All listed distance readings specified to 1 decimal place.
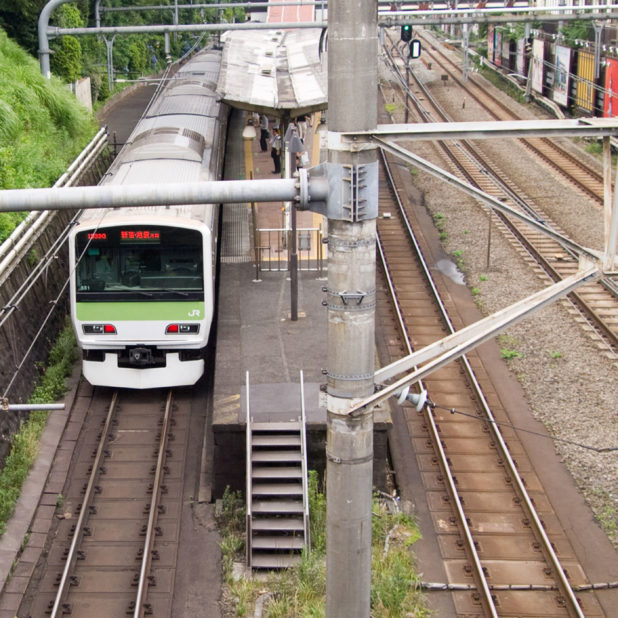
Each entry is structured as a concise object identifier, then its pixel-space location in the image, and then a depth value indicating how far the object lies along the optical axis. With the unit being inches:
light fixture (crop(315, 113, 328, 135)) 817.9
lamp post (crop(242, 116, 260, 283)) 672.4
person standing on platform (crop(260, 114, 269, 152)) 1056.8
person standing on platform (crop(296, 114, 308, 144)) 999.1
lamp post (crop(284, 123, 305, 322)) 547.2
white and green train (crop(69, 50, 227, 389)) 532.7
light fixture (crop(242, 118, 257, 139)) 692.7
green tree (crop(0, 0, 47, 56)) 1080.2
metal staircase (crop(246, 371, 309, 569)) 422.3
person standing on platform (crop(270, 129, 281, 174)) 893.2
